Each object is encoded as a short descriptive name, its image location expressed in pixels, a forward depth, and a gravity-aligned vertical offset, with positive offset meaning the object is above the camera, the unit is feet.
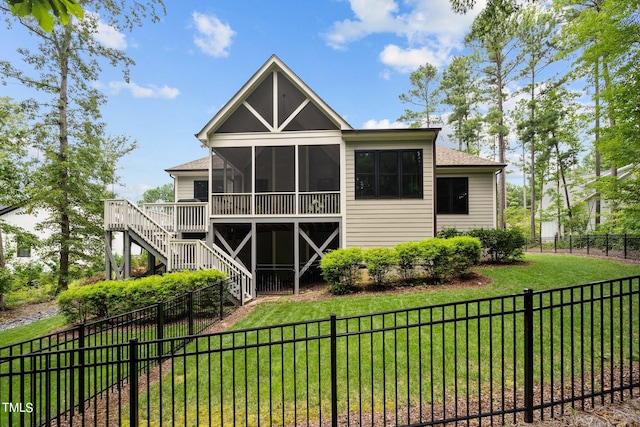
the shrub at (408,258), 34.42 -4.55
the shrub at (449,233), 45.60 -2.56
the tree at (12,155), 44.24 +8.98
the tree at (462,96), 95.76 +36.40
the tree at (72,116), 47.85 +16.10
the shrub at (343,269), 34.42 -5.81
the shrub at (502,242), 41.39 -3.48
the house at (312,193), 42.50 +4.84
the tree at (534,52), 75.38 +41.06
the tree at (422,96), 104.22 +39.62
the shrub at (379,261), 34.06 -4.84
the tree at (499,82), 81.65 +35.82
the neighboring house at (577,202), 84.33 +3.33
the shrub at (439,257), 33.76 -4.40
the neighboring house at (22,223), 67.08 -1.17
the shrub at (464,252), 33.86 -3.91
